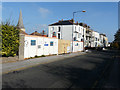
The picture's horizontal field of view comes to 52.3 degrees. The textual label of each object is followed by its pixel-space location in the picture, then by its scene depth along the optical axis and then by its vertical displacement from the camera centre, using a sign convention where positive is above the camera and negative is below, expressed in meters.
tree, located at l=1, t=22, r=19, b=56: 12.90 +0.63
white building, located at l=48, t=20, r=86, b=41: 45.78 +5.83
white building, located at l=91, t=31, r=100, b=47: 76.32 +4.29
